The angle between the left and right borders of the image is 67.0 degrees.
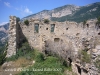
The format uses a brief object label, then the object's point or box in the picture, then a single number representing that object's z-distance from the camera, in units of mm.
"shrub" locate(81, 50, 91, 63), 8097
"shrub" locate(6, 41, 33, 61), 12285
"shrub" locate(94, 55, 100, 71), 7052
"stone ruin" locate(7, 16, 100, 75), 9293
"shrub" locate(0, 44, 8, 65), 12627
